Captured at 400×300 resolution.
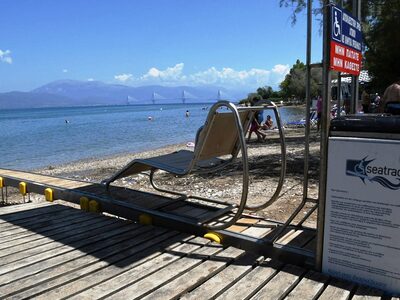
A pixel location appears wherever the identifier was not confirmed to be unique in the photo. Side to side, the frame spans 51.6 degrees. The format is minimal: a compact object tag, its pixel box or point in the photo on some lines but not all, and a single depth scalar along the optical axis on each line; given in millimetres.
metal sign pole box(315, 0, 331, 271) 2938
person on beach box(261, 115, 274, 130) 23422
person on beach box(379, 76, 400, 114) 7712
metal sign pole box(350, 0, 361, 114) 3766
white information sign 2654
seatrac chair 3730
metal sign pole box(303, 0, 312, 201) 3512
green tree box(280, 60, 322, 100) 86188
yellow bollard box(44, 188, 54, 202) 5637
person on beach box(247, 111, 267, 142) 15648
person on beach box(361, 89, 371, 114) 17578
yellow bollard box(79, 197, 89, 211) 5094
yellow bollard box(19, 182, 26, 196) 6254
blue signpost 3014
